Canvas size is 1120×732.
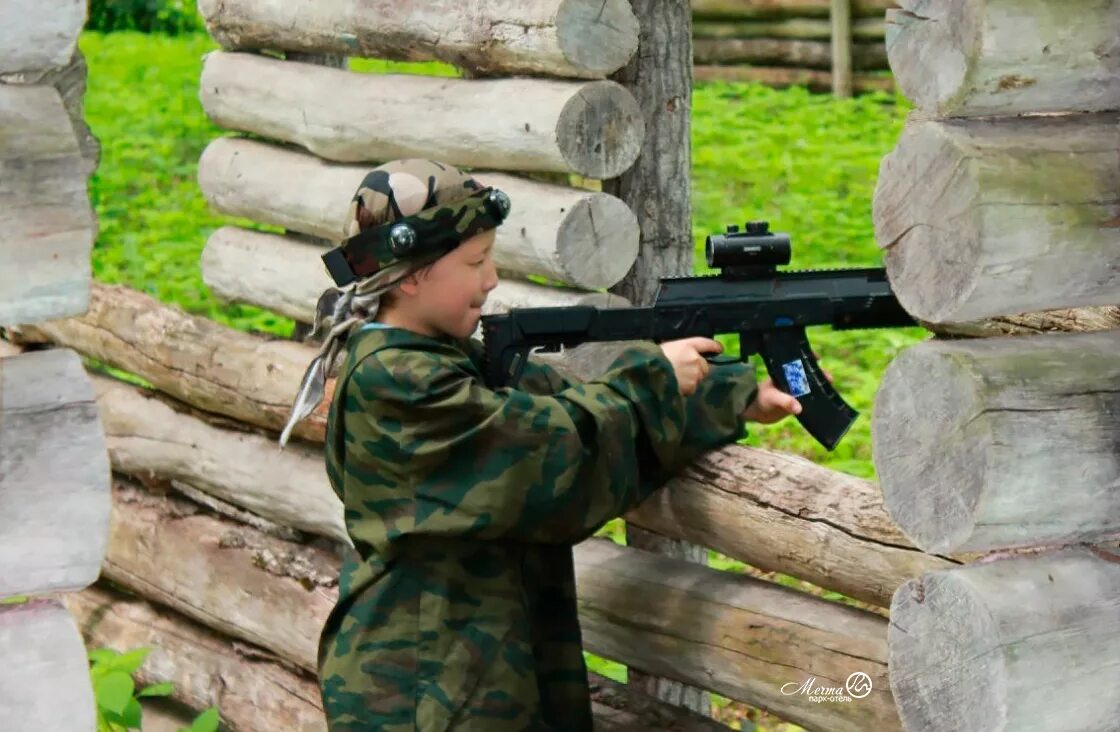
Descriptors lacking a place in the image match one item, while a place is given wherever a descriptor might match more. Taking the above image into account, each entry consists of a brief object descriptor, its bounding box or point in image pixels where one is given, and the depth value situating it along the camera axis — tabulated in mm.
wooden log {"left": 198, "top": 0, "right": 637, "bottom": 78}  8523
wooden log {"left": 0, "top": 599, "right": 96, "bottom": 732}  6680
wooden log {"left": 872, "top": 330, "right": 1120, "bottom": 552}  5645
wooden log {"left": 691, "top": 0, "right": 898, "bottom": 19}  29953
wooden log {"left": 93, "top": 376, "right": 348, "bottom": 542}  10914
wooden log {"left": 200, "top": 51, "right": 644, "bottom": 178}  8625
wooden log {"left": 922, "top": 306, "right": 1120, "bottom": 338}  6703
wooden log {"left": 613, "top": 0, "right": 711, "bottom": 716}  9008
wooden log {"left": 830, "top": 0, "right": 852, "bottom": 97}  28594
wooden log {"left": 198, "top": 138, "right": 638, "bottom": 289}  8633
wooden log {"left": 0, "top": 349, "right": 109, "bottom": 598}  6723
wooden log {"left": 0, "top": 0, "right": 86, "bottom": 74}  6520
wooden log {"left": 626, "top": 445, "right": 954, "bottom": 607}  7180
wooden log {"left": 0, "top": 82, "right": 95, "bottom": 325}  6570
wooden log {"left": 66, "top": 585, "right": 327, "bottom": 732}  10602
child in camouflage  6855
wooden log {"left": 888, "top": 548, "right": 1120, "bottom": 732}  5719
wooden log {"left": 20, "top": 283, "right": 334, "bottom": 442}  11000
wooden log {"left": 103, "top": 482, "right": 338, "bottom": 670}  10484
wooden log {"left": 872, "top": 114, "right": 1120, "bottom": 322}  5531
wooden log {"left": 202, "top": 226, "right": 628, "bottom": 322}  11578
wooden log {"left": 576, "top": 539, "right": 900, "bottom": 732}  7270
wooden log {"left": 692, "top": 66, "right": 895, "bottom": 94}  29094
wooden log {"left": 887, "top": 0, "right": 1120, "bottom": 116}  5461
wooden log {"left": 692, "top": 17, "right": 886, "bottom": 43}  28705
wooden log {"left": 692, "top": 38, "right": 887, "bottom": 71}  29156
